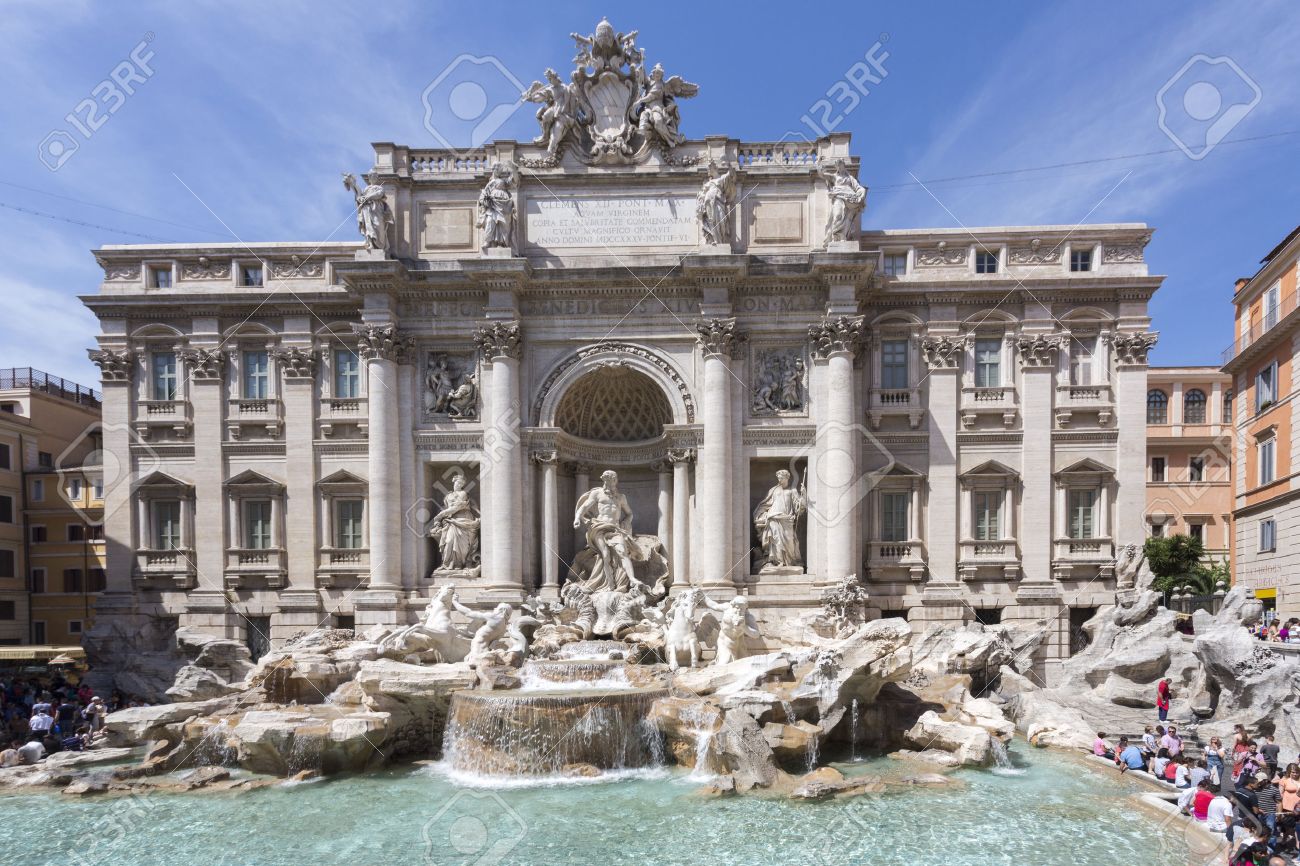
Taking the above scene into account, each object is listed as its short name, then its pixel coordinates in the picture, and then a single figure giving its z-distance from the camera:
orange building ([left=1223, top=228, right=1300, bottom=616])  23.59
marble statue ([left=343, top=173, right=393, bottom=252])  21.83
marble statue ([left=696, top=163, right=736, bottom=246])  21.50
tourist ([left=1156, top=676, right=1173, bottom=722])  17.30
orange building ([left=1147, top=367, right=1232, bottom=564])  38.69
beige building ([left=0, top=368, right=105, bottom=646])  28.95
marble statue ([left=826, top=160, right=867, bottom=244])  21.42
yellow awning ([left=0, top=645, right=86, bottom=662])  19.70
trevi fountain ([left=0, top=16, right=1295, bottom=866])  16.45
